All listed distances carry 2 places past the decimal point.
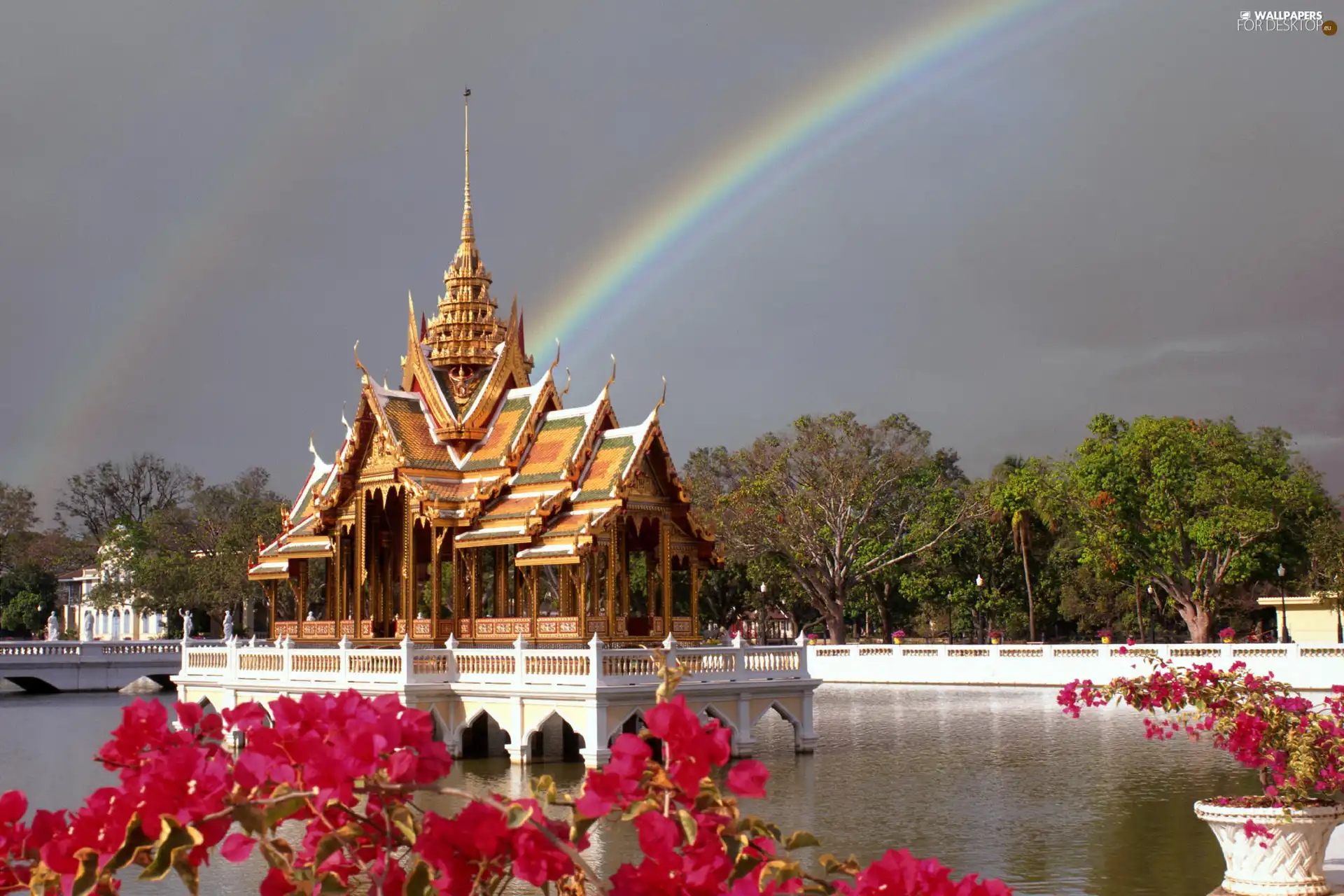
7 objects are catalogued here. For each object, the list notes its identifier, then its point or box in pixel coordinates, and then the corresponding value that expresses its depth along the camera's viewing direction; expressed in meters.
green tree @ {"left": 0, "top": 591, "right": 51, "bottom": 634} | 81.94
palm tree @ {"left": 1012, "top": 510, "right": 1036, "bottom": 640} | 54.95
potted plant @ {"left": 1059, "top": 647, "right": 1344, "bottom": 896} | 11.18
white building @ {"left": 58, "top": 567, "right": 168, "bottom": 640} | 87.56
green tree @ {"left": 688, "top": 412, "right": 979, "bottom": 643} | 52.94
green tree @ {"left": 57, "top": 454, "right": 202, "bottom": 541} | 89.00
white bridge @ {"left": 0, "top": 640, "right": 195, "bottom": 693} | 49.50
